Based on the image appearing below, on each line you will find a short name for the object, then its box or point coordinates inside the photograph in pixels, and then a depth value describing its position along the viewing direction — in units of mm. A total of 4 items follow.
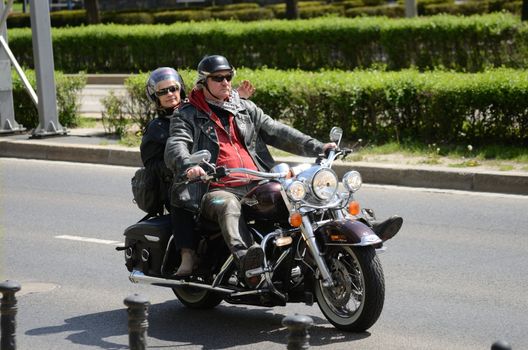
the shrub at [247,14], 47688
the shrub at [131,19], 48969
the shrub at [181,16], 47794
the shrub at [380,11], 43250
